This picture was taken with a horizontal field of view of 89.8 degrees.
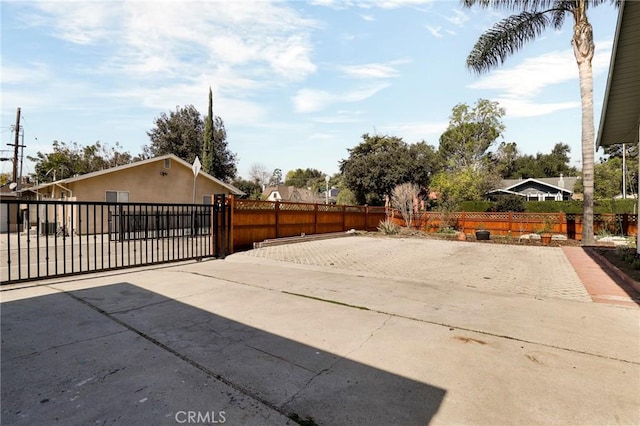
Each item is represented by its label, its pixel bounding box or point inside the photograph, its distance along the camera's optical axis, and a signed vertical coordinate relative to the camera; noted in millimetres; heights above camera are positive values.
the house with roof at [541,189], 33281 +1856
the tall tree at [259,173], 62456 +6979
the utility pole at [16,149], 23703 +4438
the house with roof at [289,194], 52172 +2279
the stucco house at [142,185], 17000 +1341
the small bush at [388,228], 16812 -1098
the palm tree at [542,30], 12125 +6832
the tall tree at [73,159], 32750 +5110
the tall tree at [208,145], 28141 +5550
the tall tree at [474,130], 32688 +7988
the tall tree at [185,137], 30625 +6892
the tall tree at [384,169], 25438 +3104
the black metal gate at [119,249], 6367 -1270
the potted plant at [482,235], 14734 -1280
